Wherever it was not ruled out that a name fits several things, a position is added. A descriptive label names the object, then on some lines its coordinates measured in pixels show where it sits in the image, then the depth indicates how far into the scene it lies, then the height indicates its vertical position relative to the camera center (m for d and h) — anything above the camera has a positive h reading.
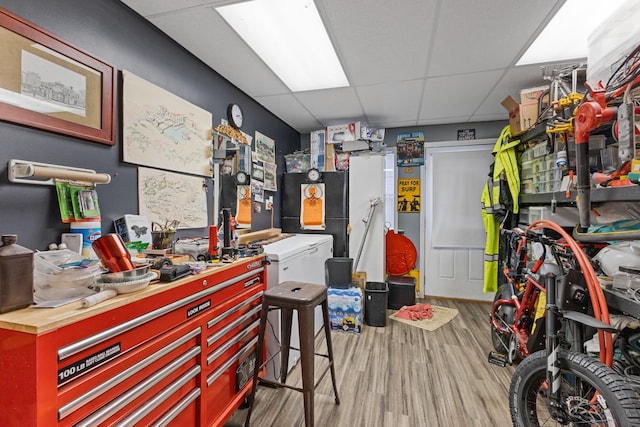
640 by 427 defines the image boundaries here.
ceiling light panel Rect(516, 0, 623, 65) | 1.60 +1.18
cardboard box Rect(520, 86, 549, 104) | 2.50 +1.07
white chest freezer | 1.93 -0.48
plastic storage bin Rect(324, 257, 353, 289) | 3.00 -0.68
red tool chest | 0.72 -0.50
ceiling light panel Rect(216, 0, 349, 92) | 1.61 +1.17
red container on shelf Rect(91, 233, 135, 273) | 1.01 -0.17
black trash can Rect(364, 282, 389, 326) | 2.91 -1.02
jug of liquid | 0.77 -0.19
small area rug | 2.94 -1.23
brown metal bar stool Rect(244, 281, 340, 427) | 1.43 -0.60
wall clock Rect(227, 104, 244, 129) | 2.48 +0.85
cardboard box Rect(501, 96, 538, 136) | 2.52 +0.90
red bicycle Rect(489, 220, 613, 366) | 1.14 -0.45
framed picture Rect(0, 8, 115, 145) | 1.09 +0.55
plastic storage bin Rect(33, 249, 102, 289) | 0.90 -0.21
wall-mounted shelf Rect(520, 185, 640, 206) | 1.23 +0.09
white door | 3.78 -0.11
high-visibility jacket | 2.87 +0.15
